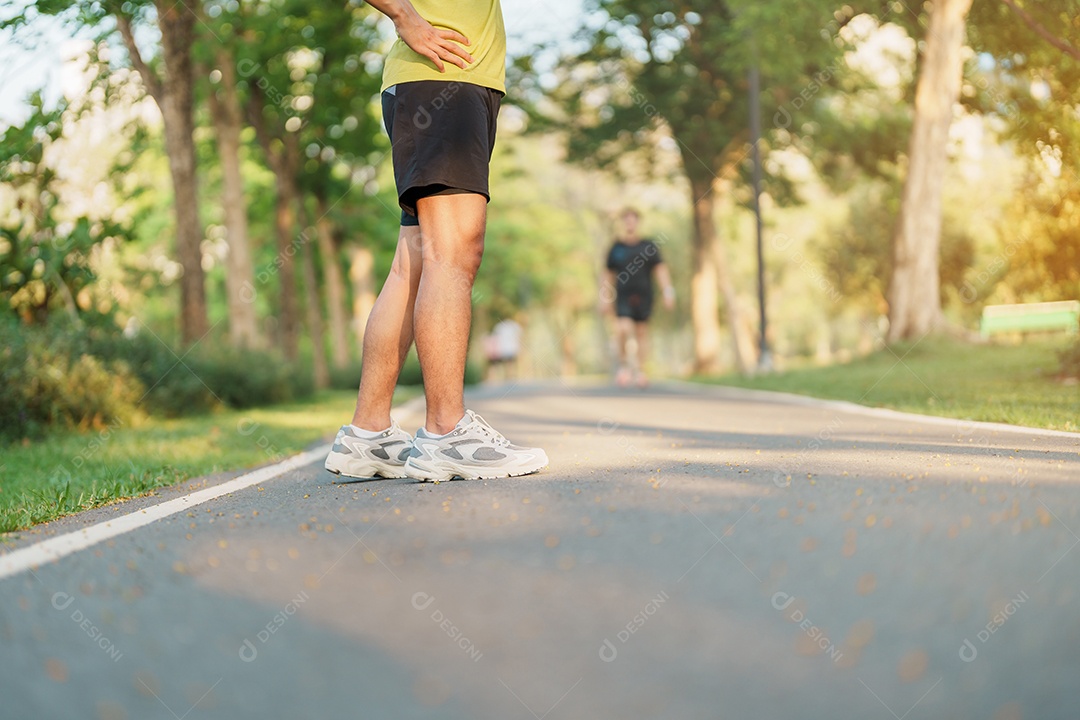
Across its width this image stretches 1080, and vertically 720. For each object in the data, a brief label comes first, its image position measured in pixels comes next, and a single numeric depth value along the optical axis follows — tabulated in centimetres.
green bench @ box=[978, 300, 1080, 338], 3064
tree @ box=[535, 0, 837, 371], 2473
